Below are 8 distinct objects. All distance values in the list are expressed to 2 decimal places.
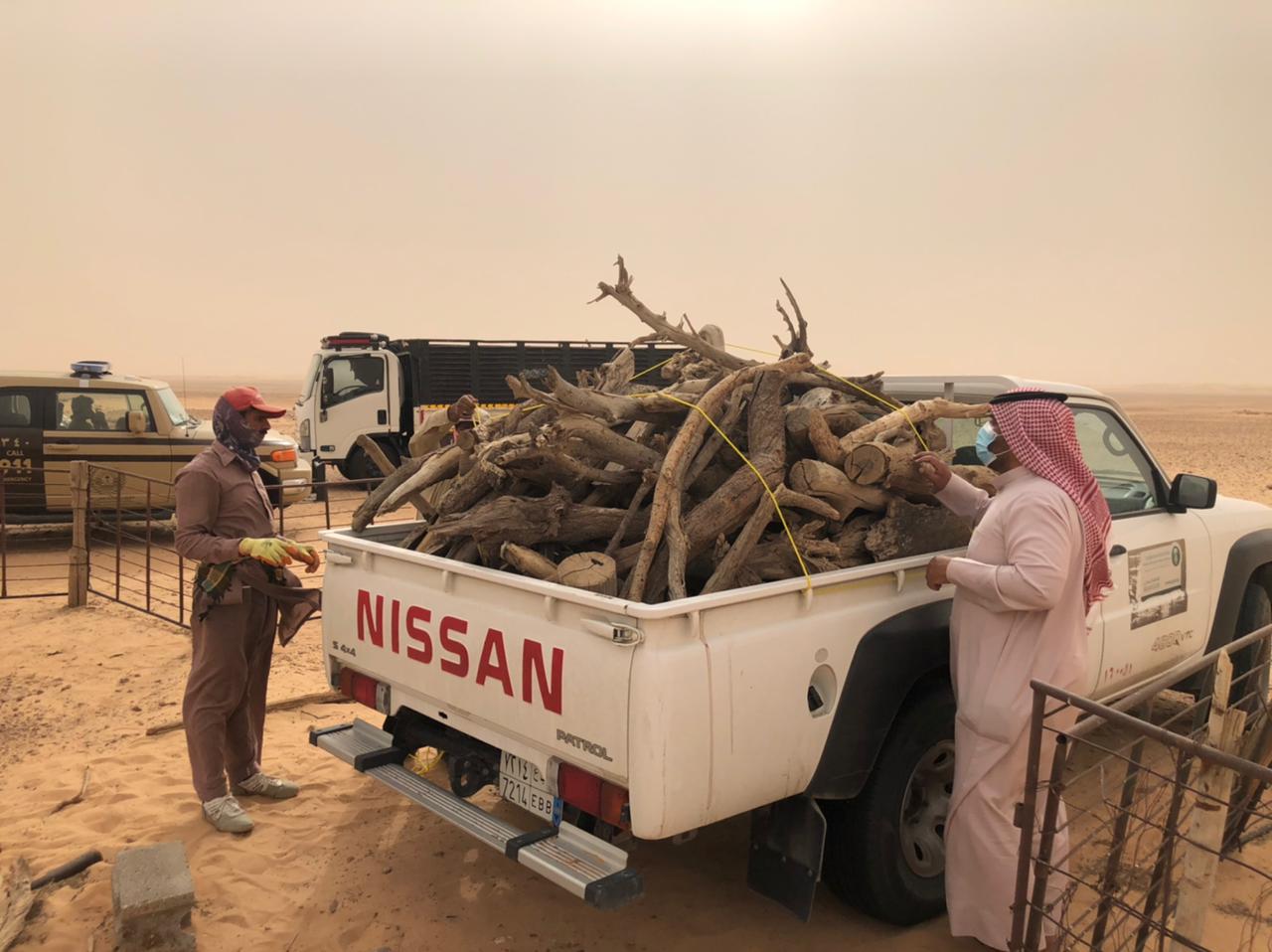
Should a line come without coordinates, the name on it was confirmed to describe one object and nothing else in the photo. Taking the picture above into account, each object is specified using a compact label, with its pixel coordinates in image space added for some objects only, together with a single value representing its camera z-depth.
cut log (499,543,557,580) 3.14
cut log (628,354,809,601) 3.05
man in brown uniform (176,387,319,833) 3.84
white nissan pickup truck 2.56
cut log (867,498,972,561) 3.44
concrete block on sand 3.12
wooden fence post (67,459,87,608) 7.43
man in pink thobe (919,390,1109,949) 2.98
